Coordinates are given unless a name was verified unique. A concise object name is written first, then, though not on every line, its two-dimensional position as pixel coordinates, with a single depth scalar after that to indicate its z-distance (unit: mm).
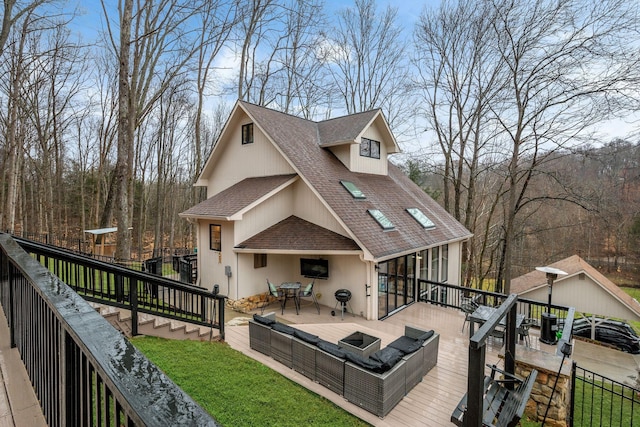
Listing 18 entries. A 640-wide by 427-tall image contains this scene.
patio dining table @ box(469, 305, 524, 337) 7574
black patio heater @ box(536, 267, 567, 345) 7568
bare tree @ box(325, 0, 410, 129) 20328
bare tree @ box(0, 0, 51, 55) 9158
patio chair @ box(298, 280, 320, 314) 10734
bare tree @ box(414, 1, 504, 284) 16297
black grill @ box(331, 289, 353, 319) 10281
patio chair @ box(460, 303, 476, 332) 9583
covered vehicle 13141
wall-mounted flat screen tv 11219
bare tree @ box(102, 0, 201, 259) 11523
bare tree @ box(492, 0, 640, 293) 11828
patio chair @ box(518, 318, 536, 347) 8258
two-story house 10633
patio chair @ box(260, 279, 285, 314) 10838
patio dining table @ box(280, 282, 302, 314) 10695
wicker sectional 5383
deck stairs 6035
